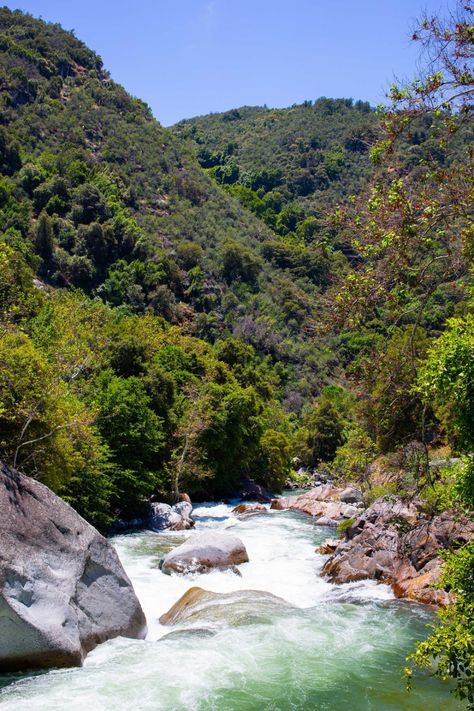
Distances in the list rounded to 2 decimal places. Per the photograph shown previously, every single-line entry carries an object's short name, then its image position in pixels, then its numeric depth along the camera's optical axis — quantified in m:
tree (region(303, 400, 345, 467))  66.88
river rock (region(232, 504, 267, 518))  35.21
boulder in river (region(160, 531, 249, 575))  19.53
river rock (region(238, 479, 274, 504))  45.06
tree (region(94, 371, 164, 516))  29.31
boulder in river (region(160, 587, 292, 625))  14.41
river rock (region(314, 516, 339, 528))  32.31
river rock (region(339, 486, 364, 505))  39.16
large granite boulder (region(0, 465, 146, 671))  11.12
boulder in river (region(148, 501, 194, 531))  28.94
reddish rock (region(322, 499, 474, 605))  17.77
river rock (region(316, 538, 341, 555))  24.47
